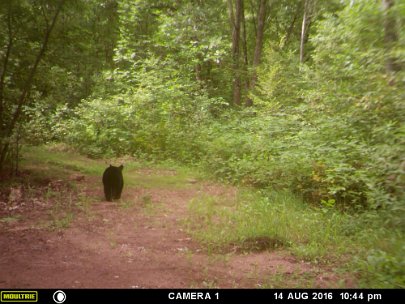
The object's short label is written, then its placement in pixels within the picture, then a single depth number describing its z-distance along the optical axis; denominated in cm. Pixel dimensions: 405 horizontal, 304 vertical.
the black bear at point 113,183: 797
